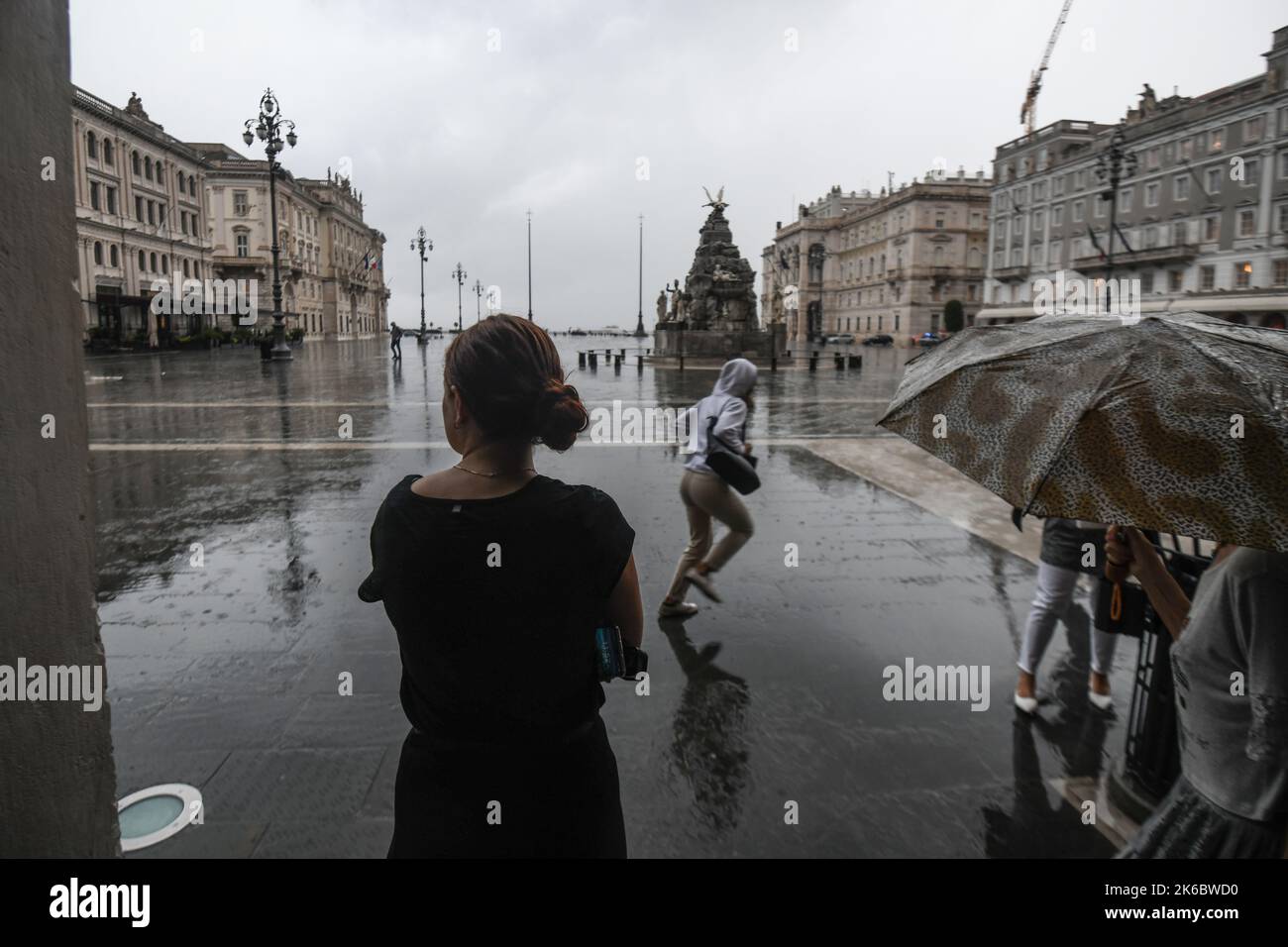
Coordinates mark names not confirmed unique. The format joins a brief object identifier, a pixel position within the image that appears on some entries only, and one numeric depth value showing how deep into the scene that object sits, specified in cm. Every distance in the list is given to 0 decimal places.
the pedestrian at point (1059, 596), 414
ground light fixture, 308
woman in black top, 168
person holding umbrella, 180
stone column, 171
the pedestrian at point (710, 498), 550
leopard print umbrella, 193
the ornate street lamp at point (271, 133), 3189
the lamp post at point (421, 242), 5216
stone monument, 3778
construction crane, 9195
